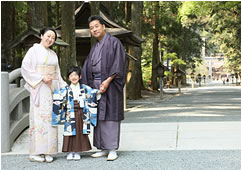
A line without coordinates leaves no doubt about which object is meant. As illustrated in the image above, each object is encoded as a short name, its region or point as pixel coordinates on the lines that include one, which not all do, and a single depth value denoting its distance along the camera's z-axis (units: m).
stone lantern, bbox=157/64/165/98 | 28.86
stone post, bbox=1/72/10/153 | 7.26
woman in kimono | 6.27
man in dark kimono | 6.44
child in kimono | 6.27
